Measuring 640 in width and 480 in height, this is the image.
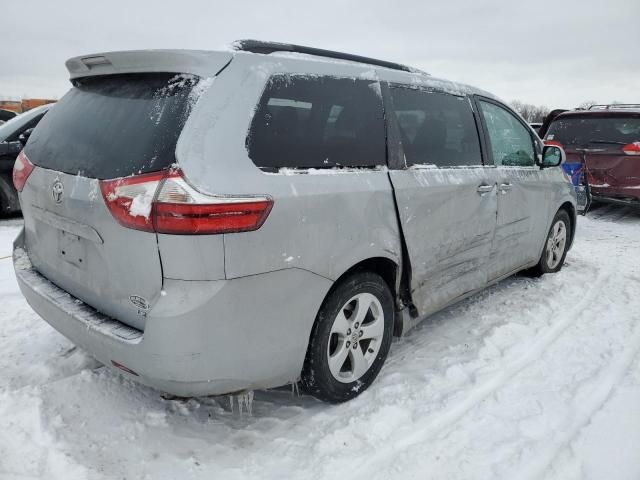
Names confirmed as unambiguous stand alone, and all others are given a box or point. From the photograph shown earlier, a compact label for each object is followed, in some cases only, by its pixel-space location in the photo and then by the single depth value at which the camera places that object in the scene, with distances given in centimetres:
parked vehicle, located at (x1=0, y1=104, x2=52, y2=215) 659
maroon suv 745
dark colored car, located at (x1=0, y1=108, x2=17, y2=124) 1047
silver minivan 194
